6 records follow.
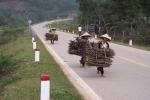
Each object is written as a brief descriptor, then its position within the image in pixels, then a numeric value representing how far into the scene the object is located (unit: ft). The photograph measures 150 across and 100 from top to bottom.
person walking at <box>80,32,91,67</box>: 67.82
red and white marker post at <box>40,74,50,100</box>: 29.45
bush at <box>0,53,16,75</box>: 76.69
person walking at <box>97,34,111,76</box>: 55.90
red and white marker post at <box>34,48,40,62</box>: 69.80
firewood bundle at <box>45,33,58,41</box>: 139.85
